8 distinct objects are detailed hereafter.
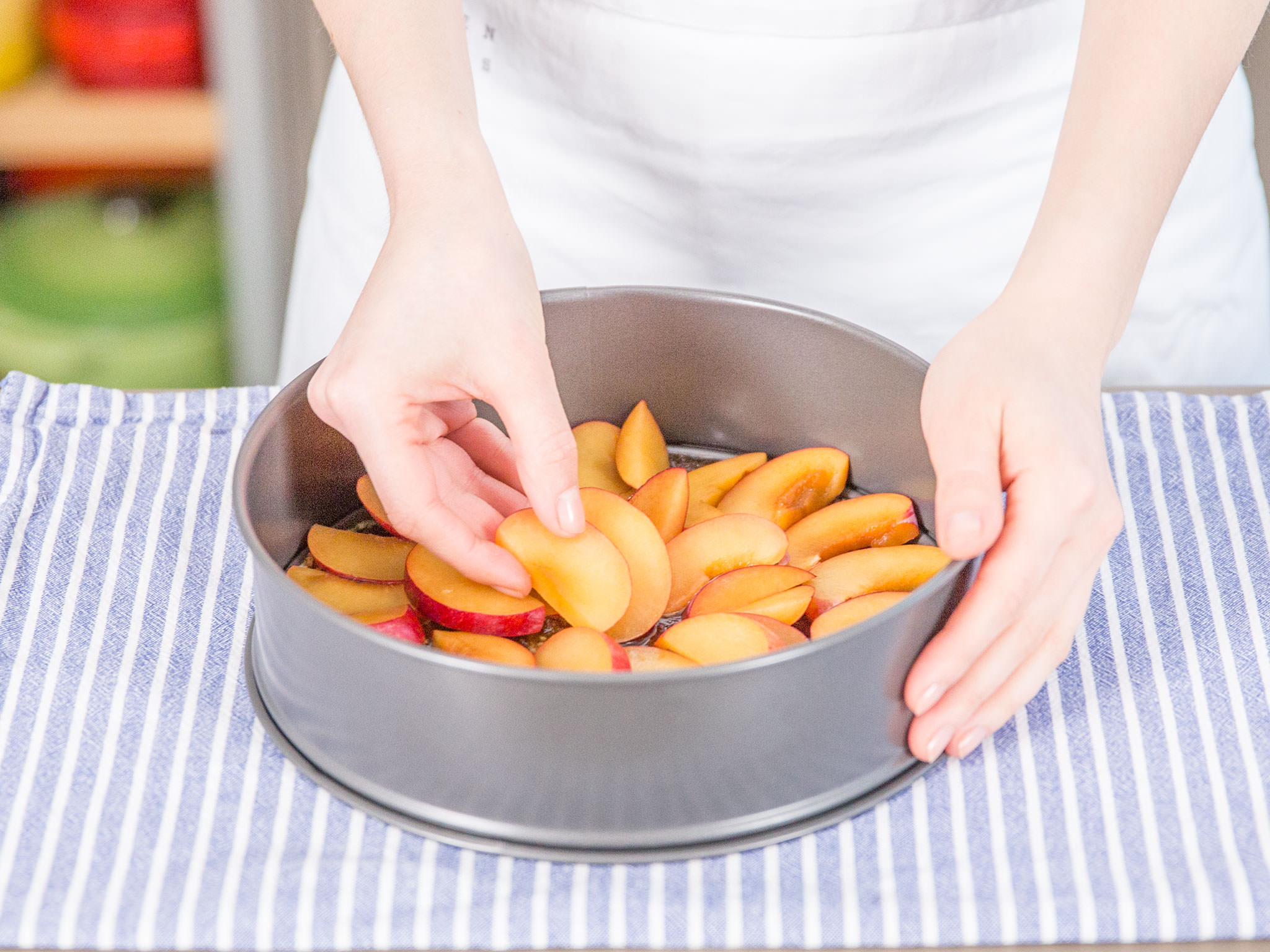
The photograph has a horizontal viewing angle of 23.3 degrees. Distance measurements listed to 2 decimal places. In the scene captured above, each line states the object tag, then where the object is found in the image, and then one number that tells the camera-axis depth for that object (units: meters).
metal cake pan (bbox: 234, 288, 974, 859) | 1.01
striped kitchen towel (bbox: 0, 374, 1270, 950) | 1.03
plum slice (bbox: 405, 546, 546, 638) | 1.10
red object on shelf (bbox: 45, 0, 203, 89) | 1.94
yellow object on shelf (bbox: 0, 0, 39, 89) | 1.92
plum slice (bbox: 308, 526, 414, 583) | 1.14
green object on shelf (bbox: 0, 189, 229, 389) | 2.00
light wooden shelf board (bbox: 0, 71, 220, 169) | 2.00
